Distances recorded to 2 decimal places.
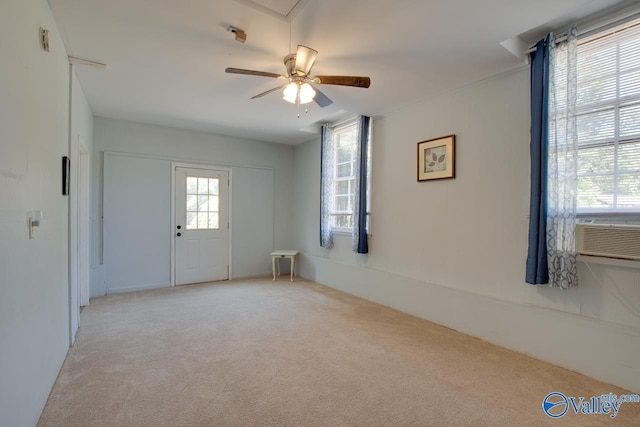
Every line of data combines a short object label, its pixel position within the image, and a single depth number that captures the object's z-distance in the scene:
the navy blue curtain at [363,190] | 4.43
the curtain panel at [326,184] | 5.20
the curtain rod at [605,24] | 2.21
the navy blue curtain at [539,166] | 2.58
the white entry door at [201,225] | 5.28
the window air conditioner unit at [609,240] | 2.16
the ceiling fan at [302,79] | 2.33
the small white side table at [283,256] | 5.68
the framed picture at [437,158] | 3.46
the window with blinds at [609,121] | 2.27
